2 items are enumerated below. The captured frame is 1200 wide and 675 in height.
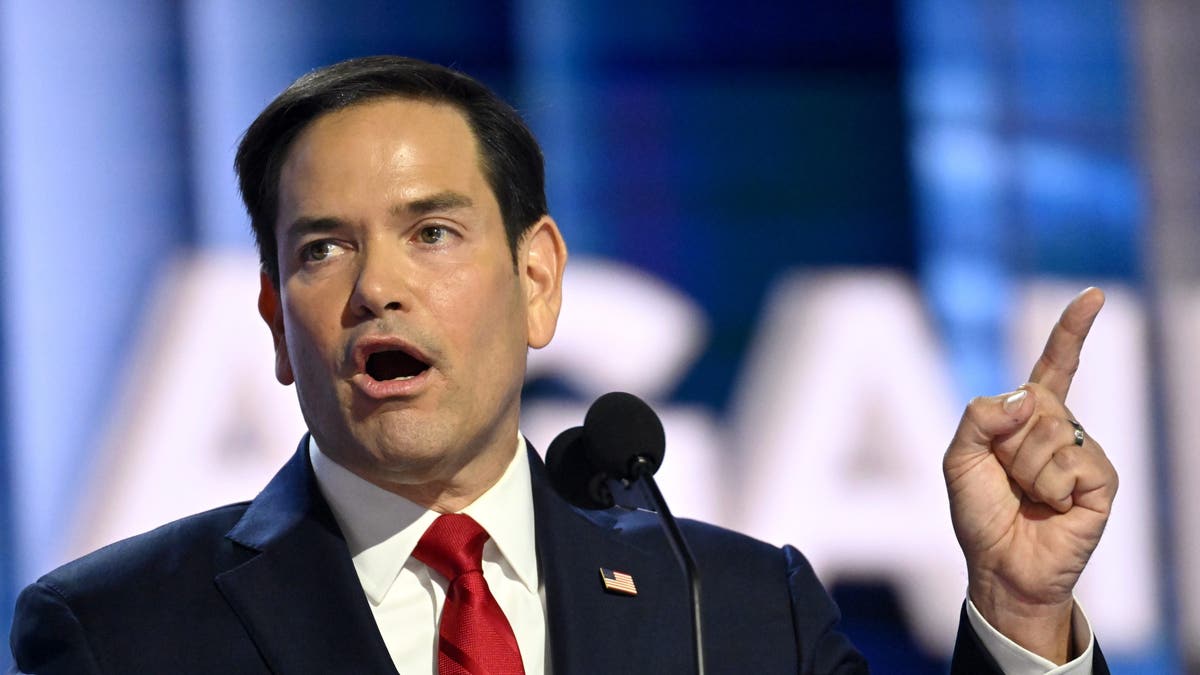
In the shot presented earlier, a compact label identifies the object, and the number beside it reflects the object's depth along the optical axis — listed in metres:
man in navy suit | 5.31
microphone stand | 5.19
